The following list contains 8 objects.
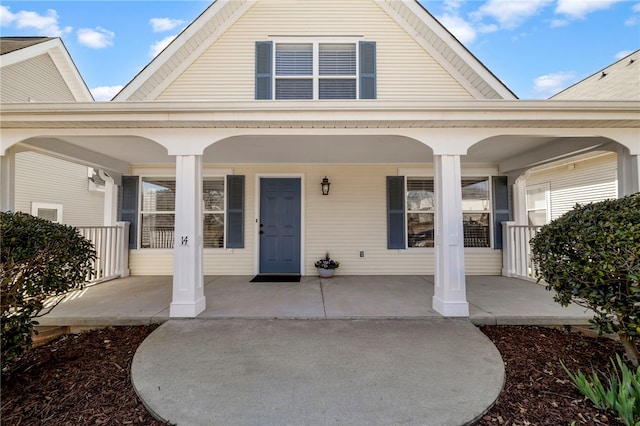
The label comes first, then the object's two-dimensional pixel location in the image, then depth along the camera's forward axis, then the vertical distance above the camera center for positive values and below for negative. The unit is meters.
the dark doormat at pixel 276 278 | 5.28 -1.08
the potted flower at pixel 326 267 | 5.54 -0.88
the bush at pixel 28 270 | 2.21 -0.39
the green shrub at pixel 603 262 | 2.07 -0.32
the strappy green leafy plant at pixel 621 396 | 1.73 -1.14
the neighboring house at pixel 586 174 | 6.42 +1.18
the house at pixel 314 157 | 5.19 +1.21
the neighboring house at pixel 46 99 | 7.06 +2.99
